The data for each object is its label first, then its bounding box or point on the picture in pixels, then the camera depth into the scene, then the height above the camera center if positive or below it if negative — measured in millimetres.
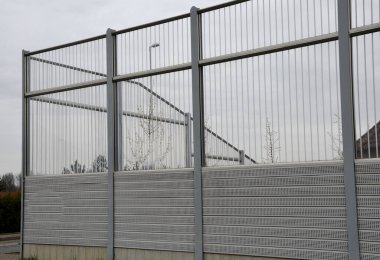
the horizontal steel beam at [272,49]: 7427 +1841
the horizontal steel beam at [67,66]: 10501 +2290
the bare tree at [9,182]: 31936 +509
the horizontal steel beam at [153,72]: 8985 +1861
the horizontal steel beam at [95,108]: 9266 +1438
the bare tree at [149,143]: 9352 +727
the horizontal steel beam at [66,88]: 10330 +1885
